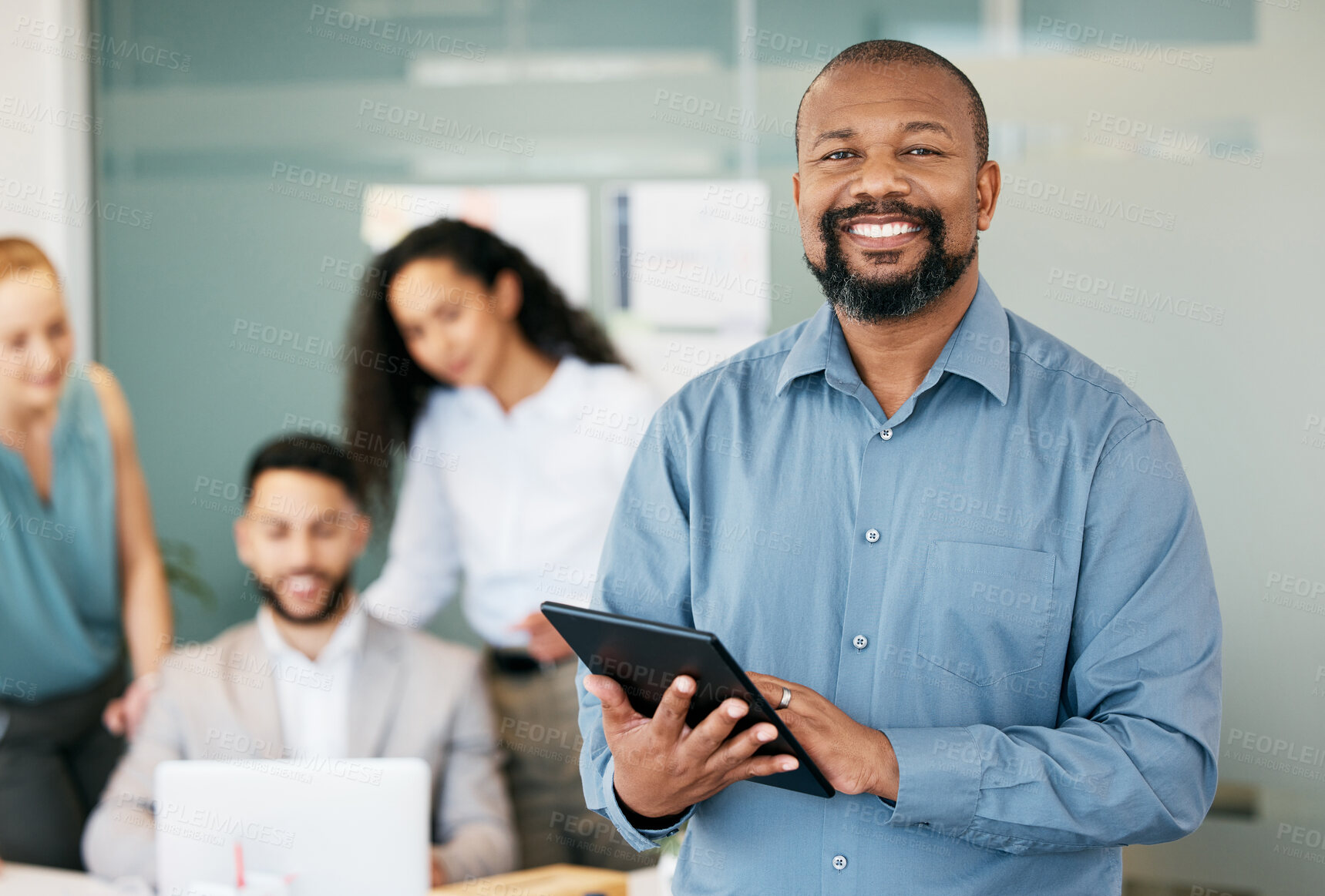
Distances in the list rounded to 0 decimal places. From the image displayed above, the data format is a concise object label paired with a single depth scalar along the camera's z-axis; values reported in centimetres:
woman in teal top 360
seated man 315
